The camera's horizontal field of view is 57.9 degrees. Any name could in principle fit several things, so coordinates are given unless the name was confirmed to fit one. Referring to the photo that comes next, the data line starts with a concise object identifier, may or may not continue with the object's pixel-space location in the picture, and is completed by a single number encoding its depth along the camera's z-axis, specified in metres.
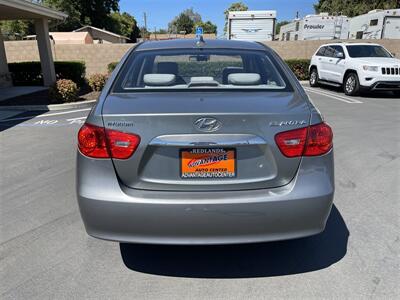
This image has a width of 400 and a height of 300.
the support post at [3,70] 14.08
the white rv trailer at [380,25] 19.16
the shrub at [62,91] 10.25
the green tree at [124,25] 56.42
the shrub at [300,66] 17.36
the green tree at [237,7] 75.31
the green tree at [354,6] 42.84
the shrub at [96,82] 12.84
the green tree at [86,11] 45.69
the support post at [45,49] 13.98
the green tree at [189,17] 110.88
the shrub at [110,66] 16.95
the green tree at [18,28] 49.69
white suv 11.06
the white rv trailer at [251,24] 19.39
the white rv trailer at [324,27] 20.41
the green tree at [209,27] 105.06
